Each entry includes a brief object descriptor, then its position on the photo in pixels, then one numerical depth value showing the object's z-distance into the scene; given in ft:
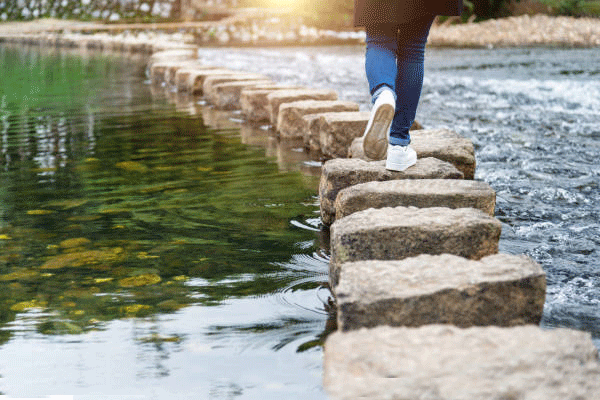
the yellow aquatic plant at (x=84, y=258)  9.83
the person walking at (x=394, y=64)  10.74
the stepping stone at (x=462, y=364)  5.12
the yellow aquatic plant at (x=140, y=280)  9.09
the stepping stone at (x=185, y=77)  29.48
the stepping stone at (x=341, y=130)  16.05
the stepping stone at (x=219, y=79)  26.19
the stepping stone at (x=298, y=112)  18.79
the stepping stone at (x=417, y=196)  9.62
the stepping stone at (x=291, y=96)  20.47
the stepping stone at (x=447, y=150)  12.81
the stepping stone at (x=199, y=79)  28.76
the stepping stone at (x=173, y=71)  32.54
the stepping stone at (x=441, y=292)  6.44
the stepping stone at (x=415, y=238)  8.07
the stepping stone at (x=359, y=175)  11.14
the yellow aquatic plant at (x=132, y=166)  15.72
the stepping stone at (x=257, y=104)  22.09
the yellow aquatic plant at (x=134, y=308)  8.30
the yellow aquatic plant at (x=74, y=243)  10.57
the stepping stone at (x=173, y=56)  38.30
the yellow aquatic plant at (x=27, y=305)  8.47
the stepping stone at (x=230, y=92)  24.75
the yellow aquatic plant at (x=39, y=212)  12.31
